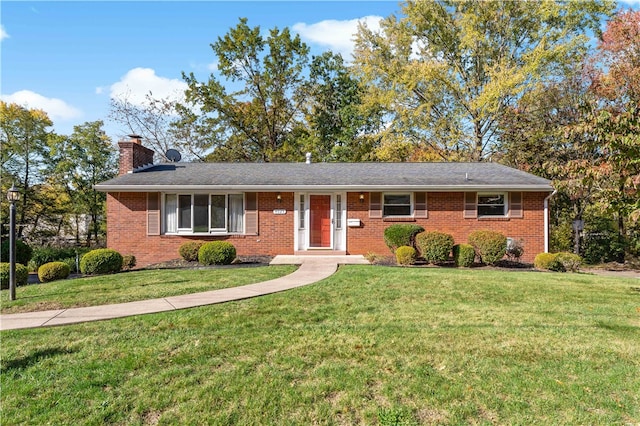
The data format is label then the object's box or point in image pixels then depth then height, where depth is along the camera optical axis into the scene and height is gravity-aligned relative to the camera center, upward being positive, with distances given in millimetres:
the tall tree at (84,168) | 22516 +2961
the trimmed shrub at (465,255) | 11250 -1194
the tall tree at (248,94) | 24875 +8158
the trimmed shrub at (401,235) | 12203 -635
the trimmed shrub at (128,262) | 11517 -1438
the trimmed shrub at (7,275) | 8719 -1368
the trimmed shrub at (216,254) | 11375 -1161
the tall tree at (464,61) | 20547 +9206
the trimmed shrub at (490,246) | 11336 -930
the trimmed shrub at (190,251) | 12039 -1125
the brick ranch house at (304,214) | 13125 +60
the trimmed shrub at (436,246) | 11359 -928
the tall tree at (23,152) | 22125 +3874
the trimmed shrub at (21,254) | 12188 -1258
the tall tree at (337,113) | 25844 +7255
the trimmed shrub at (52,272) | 9602 -1438
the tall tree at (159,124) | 25062 +6287
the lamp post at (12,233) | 7044 -327
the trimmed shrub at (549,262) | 11008 -1405
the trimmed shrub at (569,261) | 10953 -1342
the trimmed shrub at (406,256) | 11281 -1218
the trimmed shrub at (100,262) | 10086 -1257
